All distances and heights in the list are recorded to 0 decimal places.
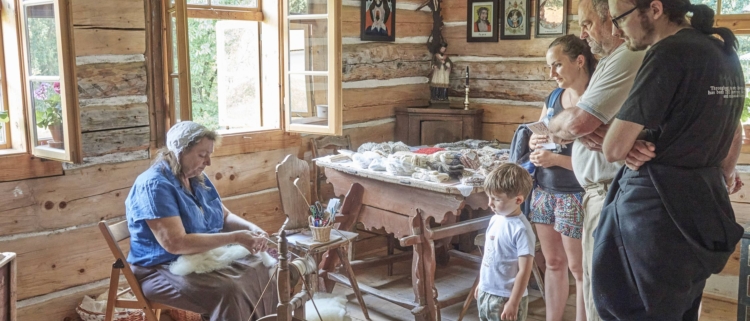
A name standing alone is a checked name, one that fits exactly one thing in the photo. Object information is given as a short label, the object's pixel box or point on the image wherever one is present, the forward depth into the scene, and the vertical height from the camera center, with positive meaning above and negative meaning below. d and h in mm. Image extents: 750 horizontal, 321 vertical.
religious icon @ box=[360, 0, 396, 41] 5246 +378
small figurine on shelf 5684 -58
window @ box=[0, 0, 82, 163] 3410 -47
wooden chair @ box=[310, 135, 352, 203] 5039 -579
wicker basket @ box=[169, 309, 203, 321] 4023 -1434
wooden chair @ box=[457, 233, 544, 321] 3914 -1200
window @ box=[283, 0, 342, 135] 4430 +22
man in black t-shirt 2127 -277
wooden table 3820 -851
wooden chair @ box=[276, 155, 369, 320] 3958 -898
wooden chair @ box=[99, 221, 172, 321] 3107 -971
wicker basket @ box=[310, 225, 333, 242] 3809 -896
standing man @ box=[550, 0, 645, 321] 2490 -165
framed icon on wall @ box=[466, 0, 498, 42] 5461 +382
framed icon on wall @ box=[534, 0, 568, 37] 5074 +371
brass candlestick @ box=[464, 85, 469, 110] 5469 -254
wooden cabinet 5379 -437
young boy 2961 -766
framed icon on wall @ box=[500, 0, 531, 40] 5270 +374
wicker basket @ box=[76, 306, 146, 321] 3817 -1361
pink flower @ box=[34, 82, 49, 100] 3586 -104
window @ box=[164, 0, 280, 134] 6281 -27
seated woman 3123 -780
